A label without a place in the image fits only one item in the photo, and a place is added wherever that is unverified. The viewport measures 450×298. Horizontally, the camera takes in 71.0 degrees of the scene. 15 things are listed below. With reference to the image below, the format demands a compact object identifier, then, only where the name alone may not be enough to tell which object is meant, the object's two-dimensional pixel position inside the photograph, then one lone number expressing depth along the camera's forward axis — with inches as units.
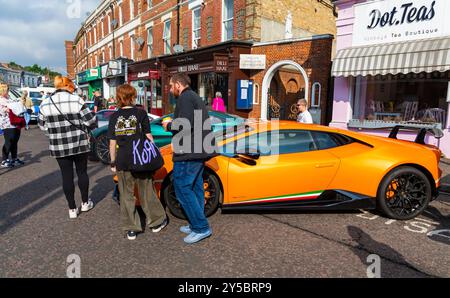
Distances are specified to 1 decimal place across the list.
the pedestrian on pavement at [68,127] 154.6
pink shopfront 310.7
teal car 277.6
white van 839.7
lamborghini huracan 154.7
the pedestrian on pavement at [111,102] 634.2
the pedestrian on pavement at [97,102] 530.1
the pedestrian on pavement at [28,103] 487.8
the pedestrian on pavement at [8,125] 278.1
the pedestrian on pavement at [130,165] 131.2
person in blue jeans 127.0
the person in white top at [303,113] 247.6
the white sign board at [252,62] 499.5
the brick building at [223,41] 494.9
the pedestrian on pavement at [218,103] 494.6
